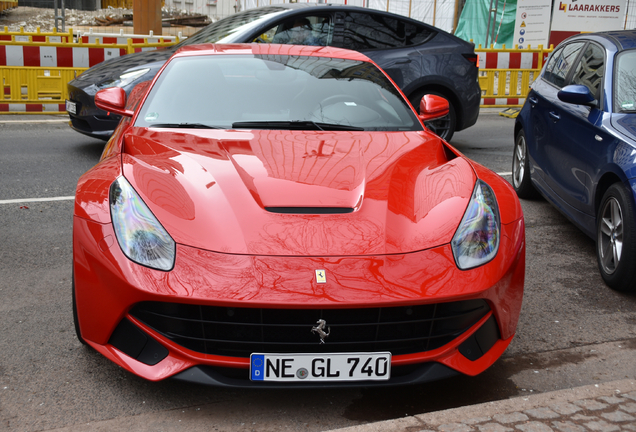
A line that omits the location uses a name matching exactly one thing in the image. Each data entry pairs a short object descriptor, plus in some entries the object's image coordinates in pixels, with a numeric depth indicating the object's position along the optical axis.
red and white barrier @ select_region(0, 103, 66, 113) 10.44
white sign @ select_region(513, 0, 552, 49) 17.41
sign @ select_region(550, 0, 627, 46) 17.45
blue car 4.08
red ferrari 2.49
